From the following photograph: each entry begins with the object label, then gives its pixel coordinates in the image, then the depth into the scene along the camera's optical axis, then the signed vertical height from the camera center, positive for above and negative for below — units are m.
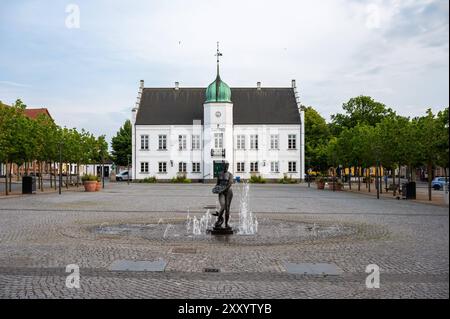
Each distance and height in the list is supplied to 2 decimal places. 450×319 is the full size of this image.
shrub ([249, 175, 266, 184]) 71.44 -1.51
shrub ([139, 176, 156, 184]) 74.12 -1.54
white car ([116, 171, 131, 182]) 86.88 -1.16
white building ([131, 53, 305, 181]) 75.12 +4.10
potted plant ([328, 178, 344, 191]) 47.64 -1.56
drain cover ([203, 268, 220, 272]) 9.32 -1.78
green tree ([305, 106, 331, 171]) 83.75 +5.34
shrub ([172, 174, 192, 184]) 71.62 -1.49
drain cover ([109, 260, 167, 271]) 9.38 -1.76
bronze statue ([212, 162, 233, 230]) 15.02 -0.63
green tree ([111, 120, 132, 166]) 98.19 +4.45
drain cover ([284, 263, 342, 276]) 9.12 -1.79
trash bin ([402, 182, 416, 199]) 32.41 -1.32
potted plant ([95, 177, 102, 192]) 42.66 -1.45
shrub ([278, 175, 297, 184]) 71.91 -1.66
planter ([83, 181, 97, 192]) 41.56 -1.32
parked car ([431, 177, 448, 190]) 52.21 -1.47
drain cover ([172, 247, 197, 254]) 11.50 -1.80
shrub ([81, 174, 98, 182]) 42.06 -0.71
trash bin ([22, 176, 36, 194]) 36.45 -1.05
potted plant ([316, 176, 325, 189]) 50.41 -1.37
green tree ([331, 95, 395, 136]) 83.06 +8.89
